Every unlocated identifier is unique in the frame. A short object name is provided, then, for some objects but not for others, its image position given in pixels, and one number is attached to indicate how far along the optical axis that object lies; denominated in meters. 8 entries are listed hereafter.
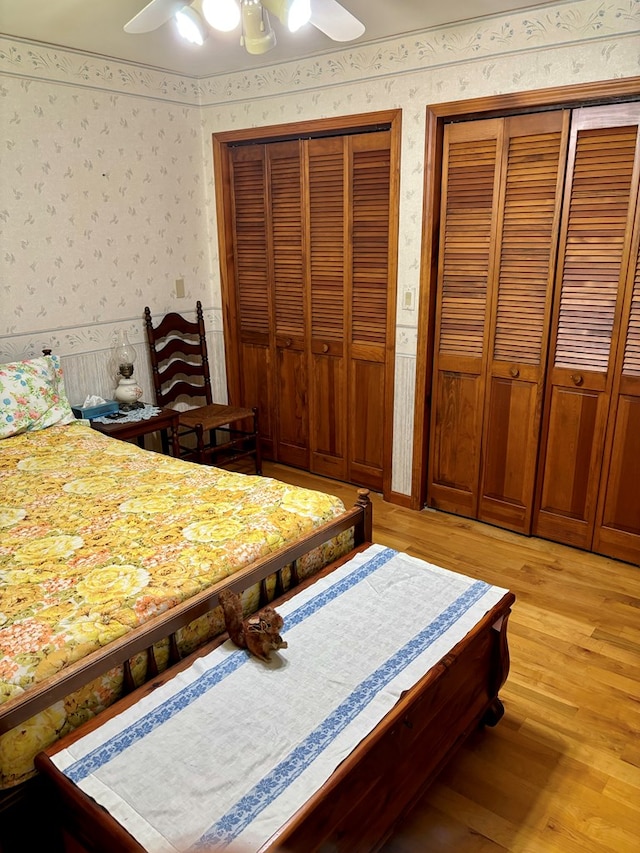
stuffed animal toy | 1.64
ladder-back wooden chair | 3.93
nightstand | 3.39
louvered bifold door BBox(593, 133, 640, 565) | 2.83
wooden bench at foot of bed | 1.25
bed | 1.48
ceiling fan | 2.02
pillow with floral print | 2.97
